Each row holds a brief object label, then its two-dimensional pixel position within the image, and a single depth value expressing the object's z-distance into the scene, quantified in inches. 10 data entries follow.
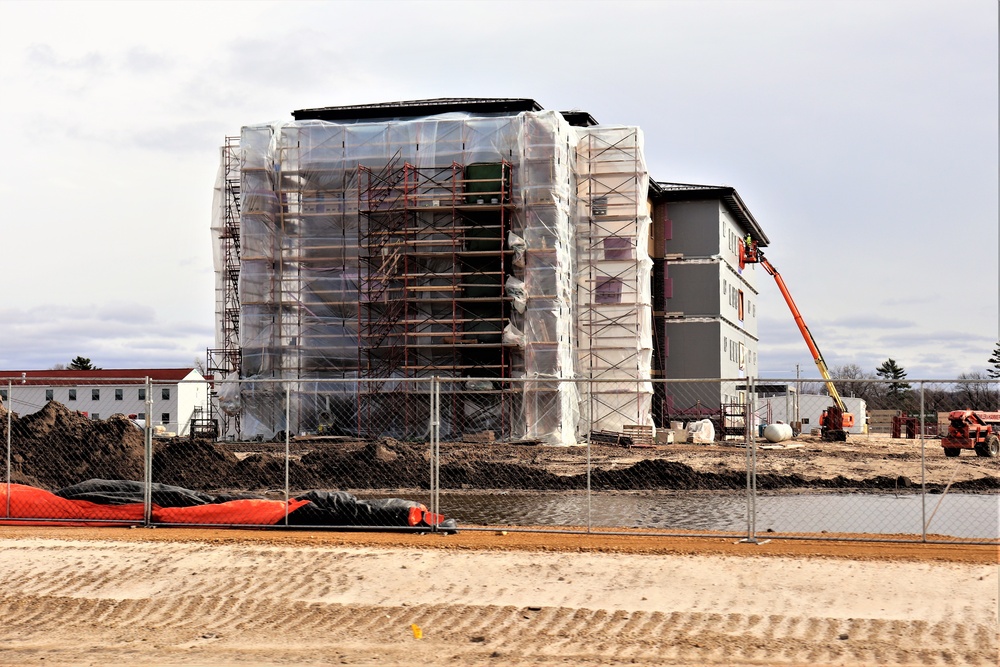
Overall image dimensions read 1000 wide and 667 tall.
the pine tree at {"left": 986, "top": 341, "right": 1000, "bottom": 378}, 4266.7
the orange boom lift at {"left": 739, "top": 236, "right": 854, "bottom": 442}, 2691.9
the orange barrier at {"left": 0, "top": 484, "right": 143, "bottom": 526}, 674.8
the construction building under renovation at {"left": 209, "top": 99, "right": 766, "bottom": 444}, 1807.3
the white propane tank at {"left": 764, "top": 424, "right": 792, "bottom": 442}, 1872.5
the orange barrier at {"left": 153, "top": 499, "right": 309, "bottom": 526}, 647.8
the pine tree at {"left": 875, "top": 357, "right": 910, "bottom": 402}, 5300.2
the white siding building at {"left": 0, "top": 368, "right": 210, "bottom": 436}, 2920.8
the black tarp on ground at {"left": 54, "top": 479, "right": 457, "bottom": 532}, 631.8
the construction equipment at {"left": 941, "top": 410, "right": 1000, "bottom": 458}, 1519.4
